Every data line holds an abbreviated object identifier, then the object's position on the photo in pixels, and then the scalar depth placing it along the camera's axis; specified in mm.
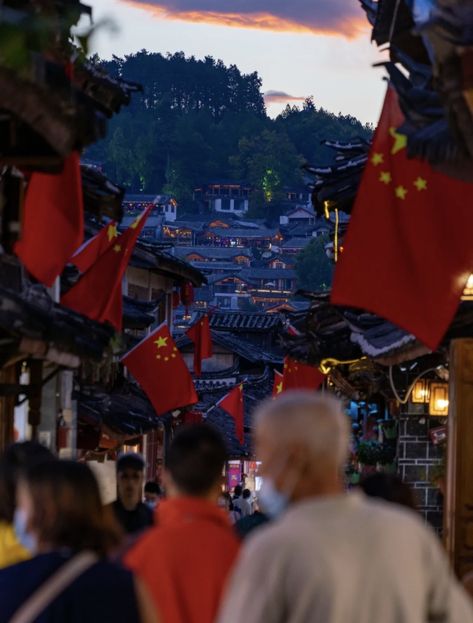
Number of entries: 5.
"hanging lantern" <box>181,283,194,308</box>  50000
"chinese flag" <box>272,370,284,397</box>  47031
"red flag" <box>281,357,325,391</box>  41156
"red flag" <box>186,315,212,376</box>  48250
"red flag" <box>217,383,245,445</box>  49688
